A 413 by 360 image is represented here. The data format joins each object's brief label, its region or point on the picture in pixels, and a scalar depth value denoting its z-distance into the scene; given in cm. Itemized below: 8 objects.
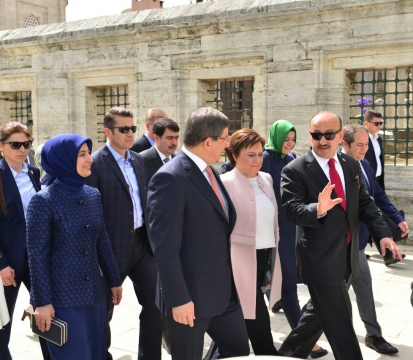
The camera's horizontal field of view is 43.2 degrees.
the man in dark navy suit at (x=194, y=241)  266
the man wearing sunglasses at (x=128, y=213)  372
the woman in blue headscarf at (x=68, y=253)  280
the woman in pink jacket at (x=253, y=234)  365
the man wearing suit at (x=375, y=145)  703
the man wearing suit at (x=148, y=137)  557
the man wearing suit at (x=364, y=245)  415
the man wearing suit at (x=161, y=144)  471
